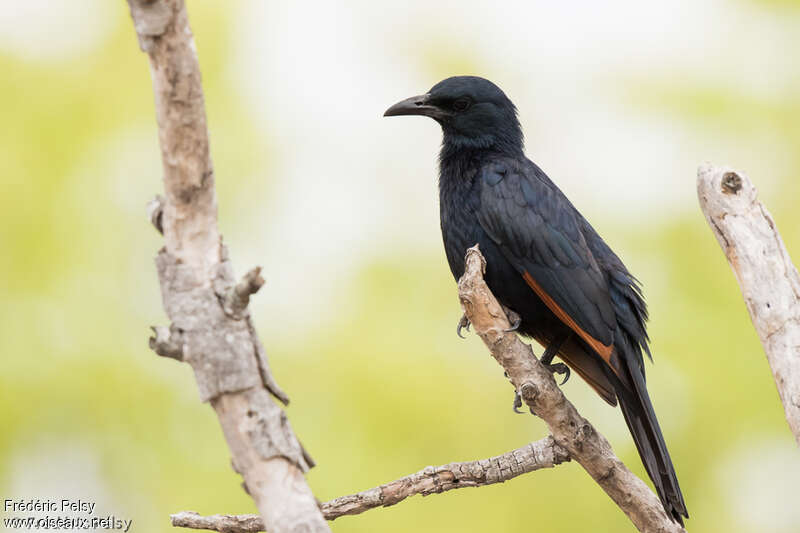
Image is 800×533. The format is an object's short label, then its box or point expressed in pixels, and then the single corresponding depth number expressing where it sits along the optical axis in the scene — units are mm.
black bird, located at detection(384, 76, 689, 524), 7738
